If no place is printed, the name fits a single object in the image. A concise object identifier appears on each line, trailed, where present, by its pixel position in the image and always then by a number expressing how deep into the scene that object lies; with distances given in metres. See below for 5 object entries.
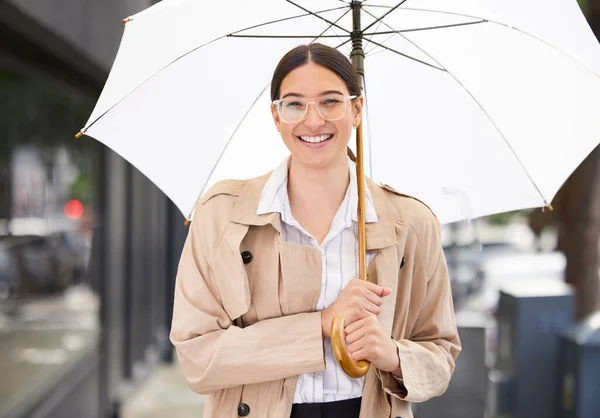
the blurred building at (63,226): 4.31
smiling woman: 1.82
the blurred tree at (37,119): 4.44
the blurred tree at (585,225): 6.43
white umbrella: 2.06
